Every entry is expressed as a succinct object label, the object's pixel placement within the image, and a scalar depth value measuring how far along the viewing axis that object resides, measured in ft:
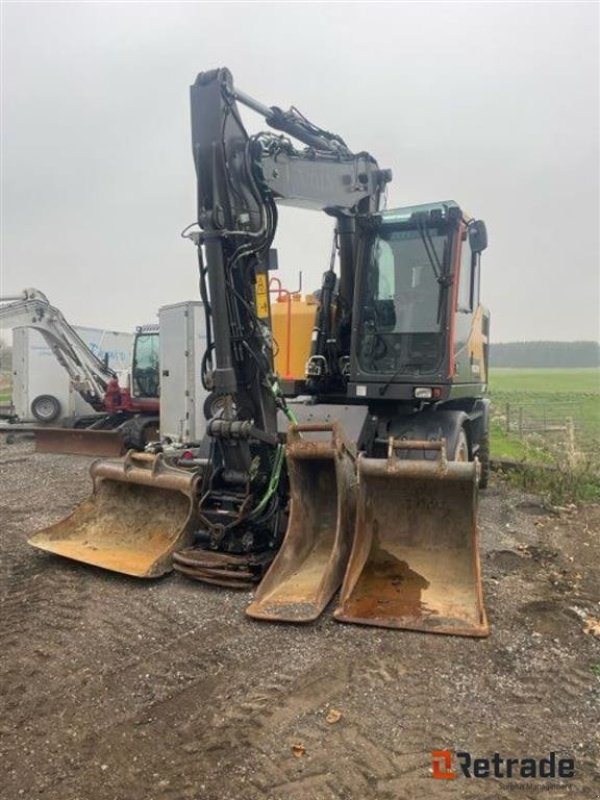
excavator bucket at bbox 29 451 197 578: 15.69
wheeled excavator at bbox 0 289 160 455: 42.09
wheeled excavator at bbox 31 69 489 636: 14.19
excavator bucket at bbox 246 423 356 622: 13.25
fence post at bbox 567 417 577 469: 30.14
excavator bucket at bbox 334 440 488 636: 12.98
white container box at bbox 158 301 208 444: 36.37
